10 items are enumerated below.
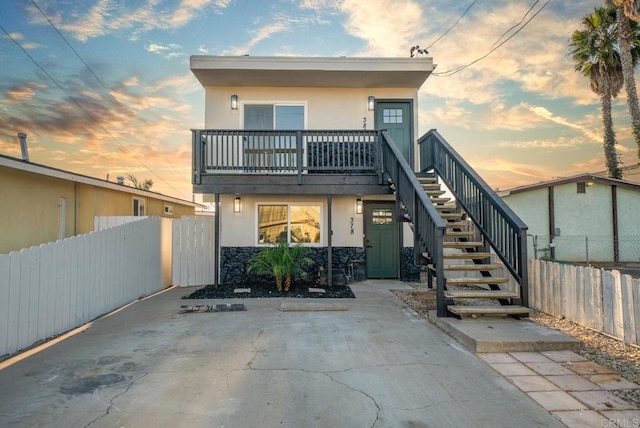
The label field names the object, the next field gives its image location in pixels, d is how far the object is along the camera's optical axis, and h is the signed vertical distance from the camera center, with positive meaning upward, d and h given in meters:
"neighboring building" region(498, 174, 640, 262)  13.35 +0.38
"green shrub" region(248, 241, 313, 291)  7.82 -0.76
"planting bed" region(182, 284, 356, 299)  7.26 -1.40
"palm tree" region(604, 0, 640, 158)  13.30 +6.46
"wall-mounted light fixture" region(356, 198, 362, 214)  9.18 +0.61
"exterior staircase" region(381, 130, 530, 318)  4.96 +0.02
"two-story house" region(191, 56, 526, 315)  7.96 +1.54
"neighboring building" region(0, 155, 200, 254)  7.06 +0.68
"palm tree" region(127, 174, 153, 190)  28.73 +4.02
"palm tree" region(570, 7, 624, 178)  15.20 +7.46
